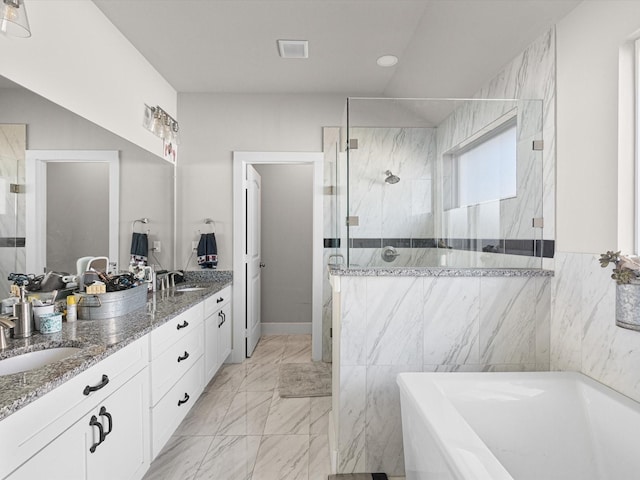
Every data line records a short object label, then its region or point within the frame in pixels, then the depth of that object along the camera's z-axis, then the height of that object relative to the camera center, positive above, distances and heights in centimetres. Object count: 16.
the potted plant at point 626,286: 144 -19
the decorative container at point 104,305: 198 -37
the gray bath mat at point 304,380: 304 -125
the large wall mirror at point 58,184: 170 +30
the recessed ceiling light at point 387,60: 302 +146
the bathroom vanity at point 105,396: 108 -60
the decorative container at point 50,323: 168 -39
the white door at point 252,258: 391 -22
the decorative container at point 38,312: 169 -34
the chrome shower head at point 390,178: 220 +35
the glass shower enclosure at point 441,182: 214 +33
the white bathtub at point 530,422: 140 -76
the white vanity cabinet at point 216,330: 289 -80
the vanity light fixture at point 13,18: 149 +87
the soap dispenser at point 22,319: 160 -35
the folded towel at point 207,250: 362 -13
